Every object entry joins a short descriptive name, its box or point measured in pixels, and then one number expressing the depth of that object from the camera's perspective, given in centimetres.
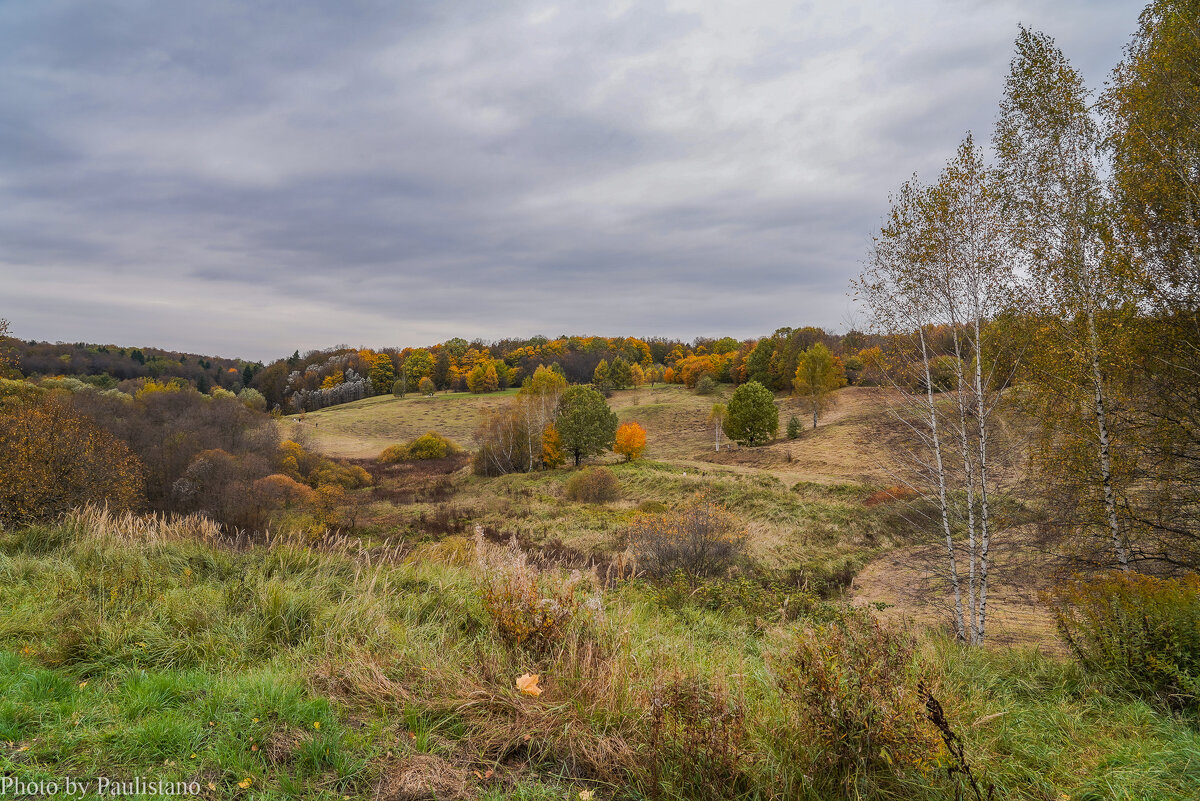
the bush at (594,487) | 3247
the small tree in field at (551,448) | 4297
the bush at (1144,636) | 430
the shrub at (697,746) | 281
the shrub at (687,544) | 1382
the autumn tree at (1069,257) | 912
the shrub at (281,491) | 2315
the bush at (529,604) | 431
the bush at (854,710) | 277
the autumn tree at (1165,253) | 816
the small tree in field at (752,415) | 4391
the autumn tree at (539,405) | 4319
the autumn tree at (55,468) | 1019
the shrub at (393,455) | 5041
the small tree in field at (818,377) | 4650
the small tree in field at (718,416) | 4631
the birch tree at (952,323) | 978
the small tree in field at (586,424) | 4178
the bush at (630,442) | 4078
